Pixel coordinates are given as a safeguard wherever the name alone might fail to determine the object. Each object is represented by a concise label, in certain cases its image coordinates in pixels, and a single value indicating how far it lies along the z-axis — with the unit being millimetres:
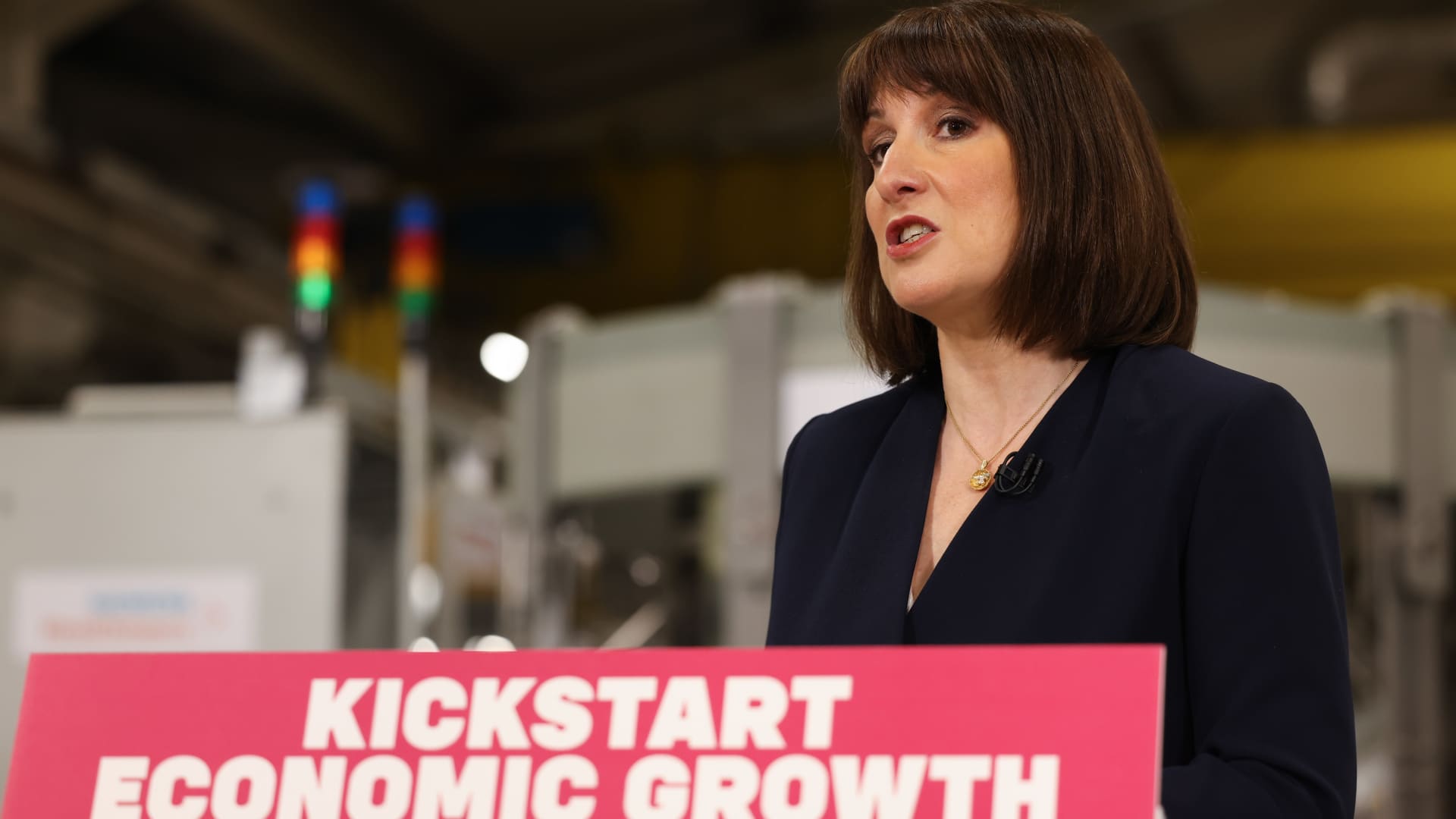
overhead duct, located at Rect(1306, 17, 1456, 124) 7457
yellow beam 7539
